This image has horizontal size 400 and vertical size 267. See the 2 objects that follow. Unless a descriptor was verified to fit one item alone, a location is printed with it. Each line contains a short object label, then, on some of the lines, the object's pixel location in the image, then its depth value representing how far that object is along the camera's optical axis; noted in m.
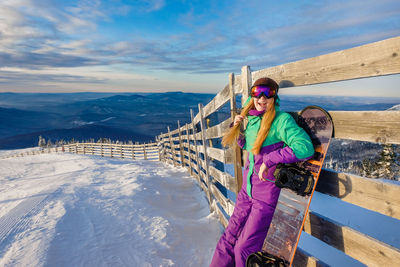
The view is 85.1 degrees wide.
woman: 1.84
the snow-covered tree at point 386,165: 16.56
